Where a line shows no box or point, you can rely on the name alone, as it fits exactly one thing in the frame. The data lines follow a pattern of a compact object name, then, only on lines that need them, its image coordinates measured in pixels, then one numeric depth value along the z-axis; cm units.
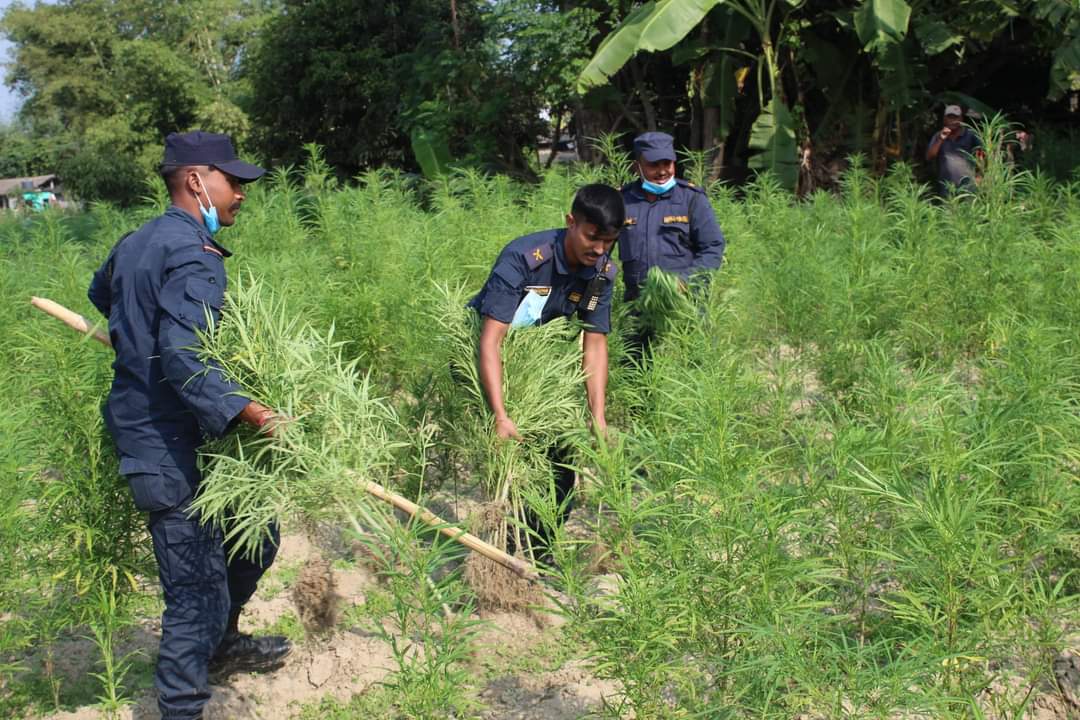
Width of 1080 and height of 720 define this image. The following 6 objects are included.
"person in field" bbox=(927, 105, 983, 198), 880
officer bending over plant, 338
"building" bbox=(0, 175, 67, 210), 4202
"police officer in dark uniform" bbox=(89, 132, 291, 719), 269
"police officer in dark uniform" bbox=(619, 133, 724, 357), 485
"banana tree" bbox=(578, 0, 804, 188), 957
